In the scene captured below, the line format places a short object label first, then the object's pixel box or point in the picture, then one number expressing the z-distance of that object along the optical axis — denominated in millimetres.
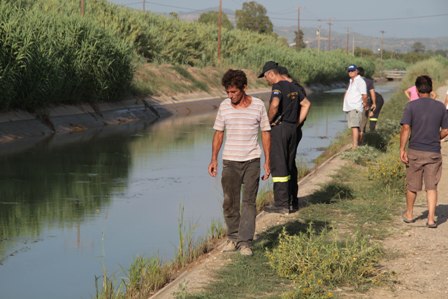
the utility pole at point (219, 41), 57062
